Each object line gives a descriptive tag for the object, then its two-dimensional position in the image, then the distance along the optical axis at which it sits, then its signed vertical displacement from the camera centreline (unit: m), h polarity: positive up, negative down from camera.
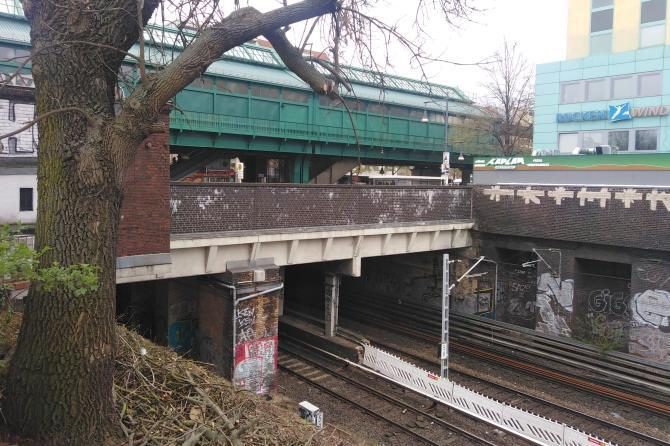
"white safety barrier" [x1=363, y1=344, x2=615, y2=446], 11.41 -4.85
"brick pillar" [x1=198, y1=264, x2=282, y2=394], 14.88 -3.57
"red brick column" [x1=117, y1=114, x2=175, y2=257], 12.45 -0.28
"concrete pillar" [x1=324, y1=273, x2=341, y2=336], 19.55 -3.76
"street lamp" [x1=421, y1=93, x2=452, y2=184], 23.56 +1.18
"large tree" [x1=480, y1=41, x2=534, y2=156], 36.00 +5.67
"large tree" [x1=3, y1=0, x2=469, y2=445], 4.80 -0.08
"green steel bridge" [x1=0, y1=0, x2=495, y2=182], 21.52 +3.46
